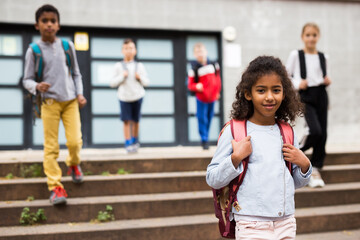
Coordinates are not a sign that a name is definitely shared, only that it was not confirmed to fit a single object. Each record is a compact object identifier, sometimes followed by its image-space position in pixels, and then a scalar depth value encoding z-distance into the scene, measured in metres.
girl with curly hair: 2.14
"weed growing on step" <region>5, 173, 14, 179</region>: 4.87
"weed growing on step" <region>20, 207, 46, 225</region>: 4.16
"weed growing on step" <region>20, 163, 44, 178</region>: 4.93
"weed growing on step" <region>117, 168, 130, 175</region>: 5.13
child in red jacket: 6.57
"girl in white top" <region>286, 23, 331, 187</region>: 4.90
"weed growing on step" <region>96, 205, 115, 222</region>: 4.29
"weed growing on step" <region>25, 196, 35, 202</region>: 4.52
